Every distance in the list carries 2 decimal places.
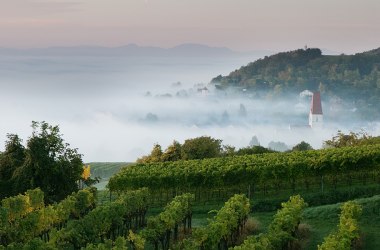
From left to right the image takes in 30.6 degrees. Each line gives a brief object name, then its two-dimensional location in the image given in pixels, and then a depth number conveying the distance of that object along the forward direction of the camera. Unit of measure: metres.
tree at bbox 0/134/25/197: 47.94
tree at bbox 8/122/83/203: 46.66
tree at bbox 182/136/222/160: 65.31
